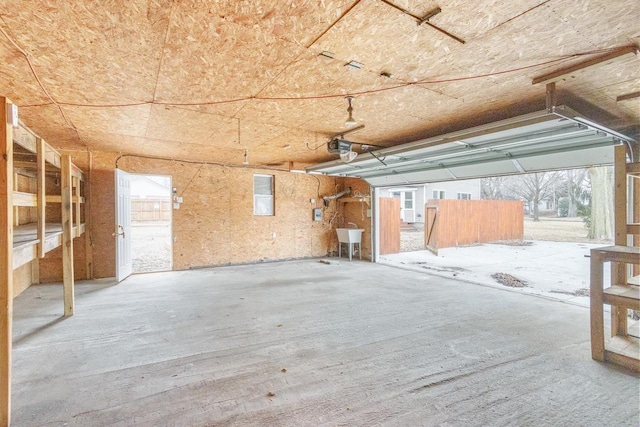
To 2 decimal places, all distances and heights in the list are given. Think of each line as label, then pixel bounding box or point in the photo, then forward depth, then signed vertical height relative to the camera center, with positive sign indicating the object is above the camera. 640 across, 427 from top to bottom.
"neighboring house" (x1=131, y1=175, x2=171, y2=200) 17.78 +1.58
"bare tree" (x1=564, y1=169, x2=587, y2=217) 21.30 +1.69
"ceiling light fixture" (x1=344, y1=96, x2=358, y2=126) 3.17 +1.06
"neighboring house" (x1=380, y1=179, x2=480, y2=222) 15.91 +0.87
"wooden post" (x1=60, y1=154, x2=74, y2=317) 3.64 -0.21
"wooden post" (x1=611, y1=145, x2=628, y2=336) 2.86 -0.13
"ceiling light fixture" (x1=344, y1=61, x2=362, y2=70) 2.30 +1.19
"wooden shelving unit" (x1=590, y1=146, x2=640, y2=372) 2.47 -0.76
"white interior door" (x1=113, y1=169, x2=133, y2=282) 5.23 -0.21
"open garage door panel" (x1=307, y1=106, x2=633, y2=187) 3.19 +0.91
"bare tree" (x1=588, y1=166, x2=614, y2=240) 11.45 +0.17
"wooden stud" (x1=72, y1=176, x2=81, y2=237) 4.45 +0.19
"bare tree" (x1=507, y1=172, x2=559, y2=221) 21.84 +1.86
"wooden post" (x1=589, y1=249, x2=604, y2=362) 2.53 -0.91
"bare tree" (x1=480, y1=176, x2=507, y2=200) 26.20 +1.90
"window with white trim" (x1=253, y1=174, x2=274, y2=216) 7.58 +0.47
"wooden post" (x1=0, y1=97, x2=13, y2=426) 1.77 -0.29
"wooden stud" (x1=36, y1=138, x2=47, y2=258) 2.64 +0.22
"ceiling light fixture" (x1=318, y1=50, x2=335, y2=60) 2.14 +1.19
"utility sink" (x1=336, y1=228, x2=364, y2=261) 7.91 -0.70
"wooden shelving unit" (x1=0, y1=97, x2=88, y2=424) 1.80 -0.02
